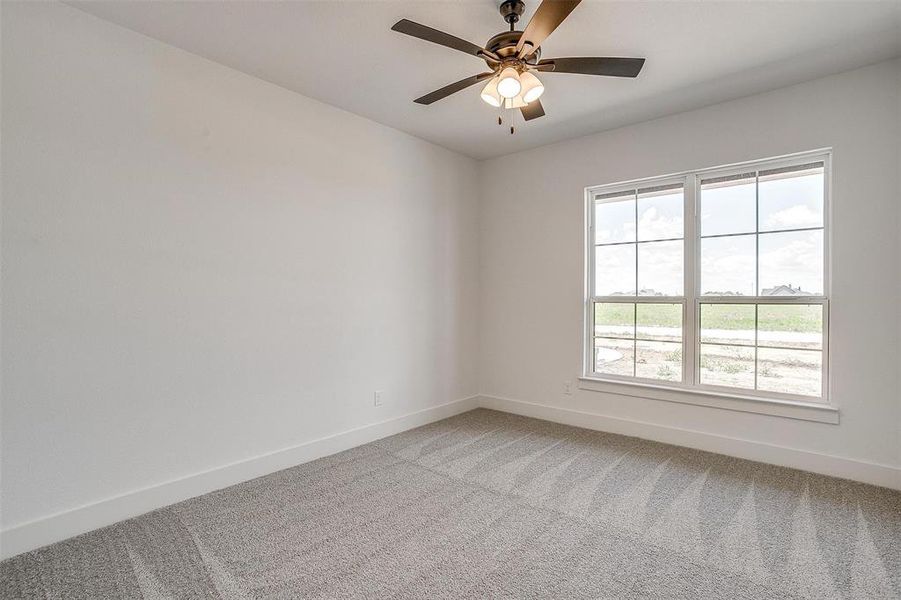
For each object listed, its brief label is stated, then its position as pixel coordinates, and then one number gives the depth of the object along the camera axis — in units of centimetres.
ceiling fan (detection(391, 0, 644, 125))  190
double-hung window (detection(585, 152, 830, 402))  306
